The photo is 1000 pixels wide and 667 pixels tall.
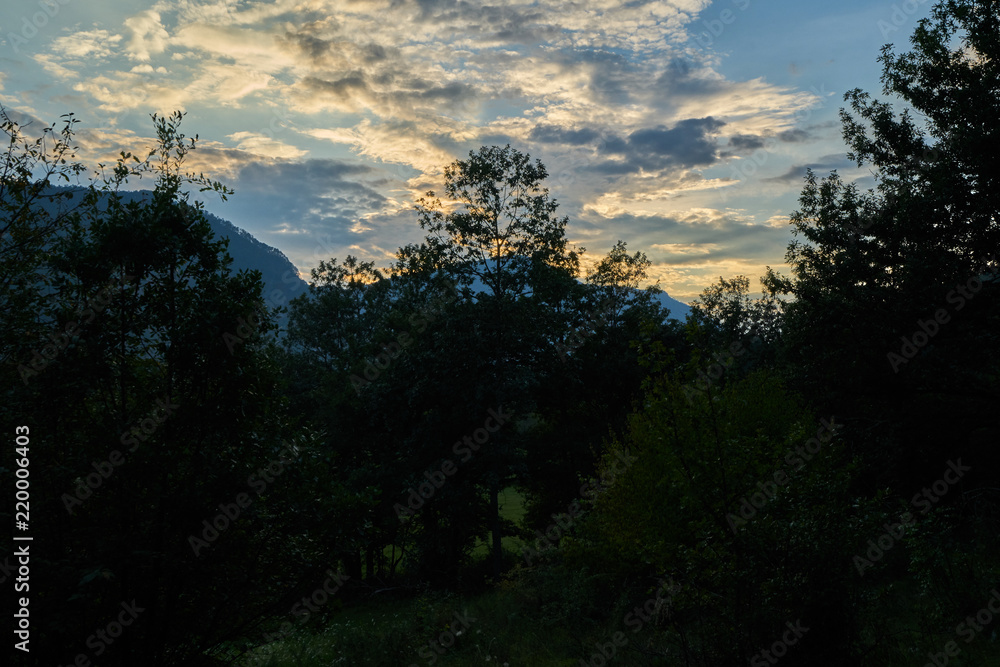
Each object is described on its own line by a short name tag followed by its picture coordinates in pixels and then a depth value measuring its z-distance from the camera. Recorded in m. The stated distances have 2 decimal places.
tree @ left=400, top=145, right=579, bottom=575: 28.78
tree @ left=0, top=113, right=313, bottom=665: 6.99
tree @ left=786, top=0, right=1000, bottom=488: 17.20
